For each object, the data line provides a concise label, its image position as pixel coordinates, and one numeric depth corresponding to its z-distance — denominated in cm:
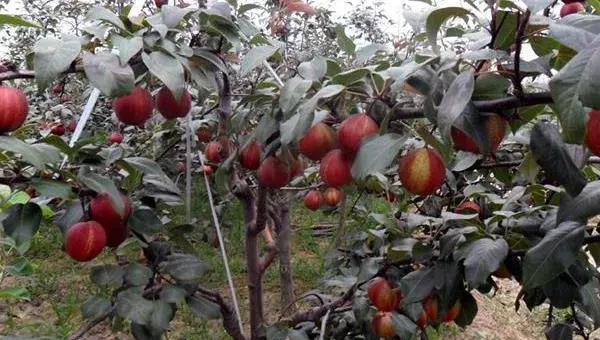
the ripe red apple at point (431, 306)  100
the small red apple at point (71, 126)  213
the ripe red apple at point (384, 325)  103
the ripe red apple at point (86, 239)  83
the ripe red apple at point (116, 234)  89
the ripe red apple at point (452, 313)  99
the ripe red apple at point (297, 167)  88
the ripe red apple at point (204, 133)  154
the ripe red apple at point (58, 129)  147
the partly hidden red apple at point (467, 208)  111
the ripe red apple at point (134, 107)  80
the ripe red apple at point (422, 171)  67
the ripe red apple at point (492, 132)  60
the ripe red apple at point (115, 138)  168
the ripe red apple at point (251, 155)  88
